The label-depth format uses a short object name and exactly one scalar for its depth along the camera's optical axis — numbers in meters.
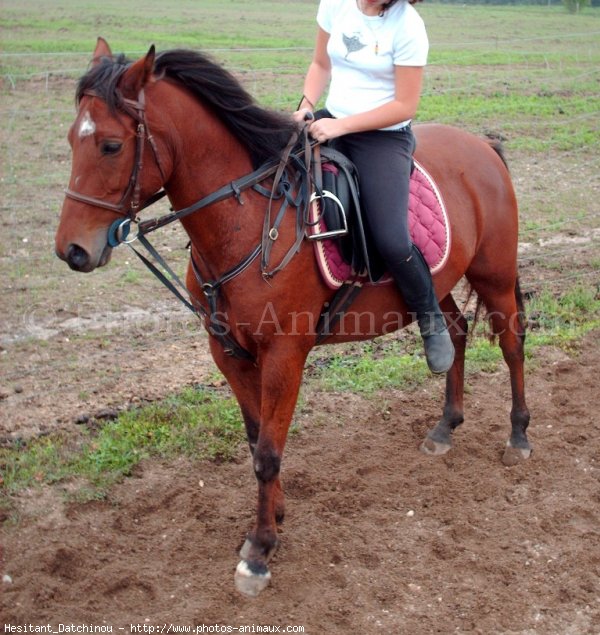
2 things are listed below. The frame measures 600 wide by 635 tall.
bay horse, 3.20
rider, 3.73
